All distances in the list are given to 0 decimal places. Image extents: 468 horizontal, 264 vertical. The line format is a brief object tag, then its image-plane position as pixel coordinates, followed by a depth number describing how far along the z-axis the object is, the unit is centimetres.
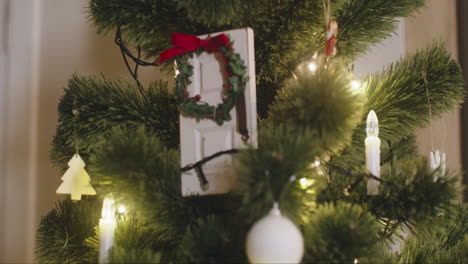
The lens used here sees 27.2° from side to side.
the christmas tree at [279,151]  74
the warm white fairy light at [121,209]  83
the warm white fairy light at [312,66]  79
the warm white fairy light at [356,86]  83
